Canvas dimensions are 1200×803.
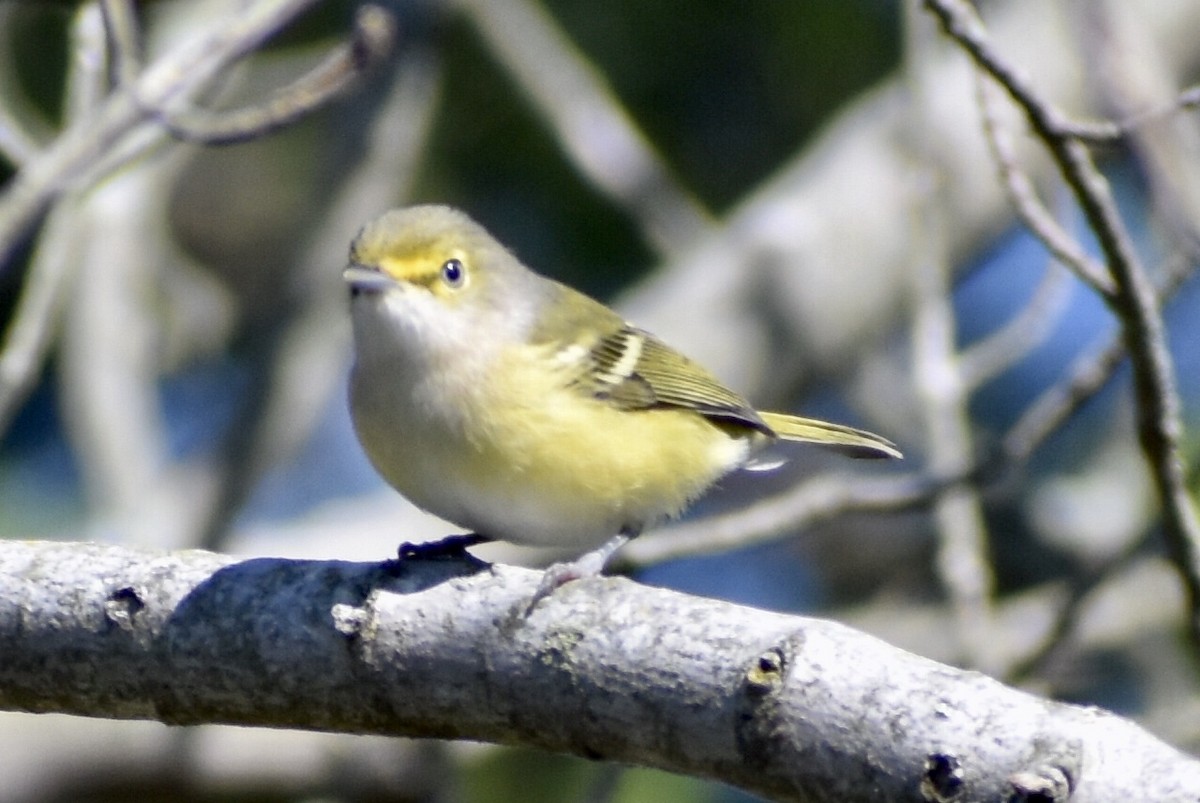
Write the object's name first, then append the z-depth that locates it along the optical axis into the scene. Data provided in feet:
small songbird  25.45
